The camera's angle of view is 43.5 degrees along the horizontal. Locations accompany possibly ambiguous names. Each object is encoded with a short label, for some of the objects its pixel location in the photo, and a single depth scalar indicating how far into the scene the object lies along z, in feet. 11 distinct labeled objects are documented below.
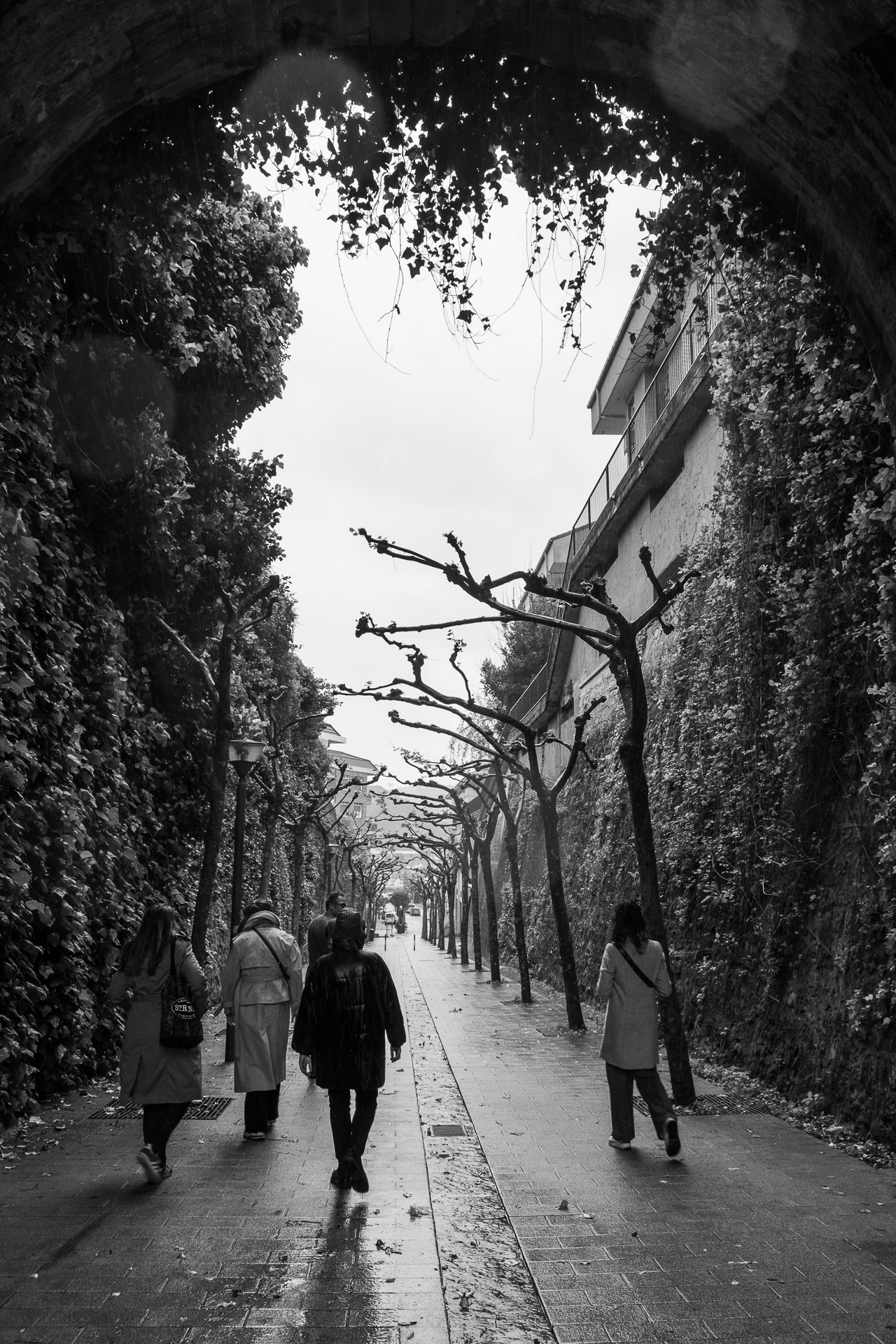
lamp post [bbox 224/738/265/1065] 42.37
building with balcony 53.78
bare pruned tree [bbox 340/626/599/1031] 49.62
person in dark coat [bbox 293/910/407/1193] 21.58
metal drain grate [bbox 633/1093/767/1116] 29.94
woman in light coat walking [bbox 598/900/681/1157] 25.18
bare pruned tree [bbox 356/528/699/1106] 29.71
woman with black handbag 22.65
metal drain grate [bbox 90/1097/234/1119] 30.14
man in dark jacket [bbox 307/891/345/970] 36.17
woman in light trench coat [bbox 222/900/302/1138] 26.96
